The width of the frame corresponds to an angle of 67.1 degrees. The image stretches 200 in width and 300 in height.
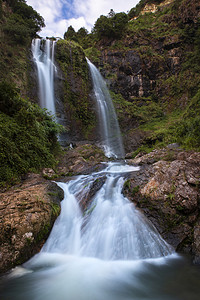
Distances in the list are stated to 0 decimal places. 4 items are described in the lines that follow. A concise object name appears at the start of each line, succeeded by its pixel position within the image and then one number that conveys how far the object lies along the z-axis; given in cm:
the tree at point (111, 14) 2456
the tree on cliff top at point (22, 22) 1480
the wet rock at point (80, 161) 795
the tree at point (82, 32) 3050
